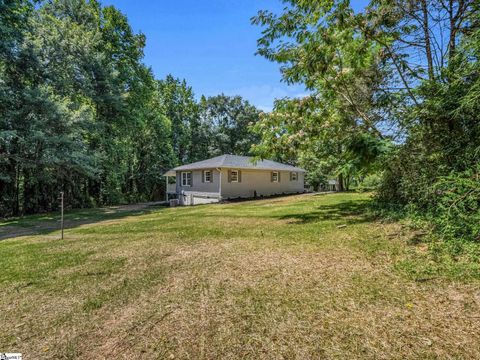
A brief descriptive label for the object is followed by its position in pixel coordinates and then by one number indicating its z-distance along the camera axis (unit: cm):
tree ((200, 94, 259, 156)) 3872
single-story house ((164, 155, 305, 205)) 1983
